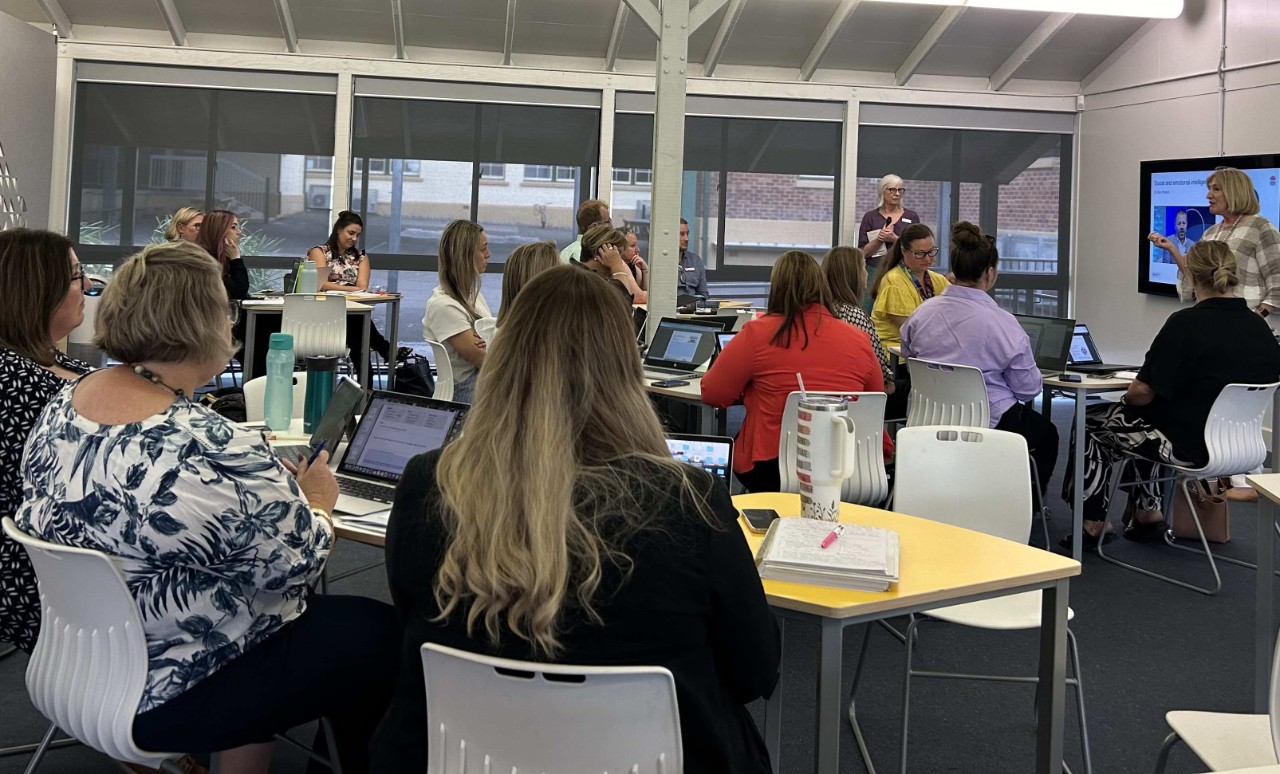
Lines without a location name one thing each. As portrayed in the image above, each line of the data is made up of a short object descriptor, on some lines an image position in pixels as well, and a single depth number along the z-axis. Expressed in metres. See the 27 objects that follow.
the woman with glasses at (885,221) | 8.19
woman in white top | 4.37
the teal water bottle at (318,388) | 3.12
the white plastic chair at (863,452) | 3.67
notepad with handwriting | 1.92
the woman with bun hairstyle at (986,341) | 4.46
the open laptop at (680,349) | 5.09
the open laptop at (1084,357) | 5.39
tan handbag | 5.00
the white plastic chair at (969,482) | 2.87
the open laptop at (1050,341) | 5.21
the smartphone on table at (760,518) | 2.30
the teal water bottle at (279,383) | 3.13
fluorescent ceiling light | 8.17
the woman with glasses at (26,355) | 2.23
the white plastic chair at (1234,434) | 4.29
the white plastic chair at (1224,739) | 1.85
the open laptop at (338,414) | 2.70
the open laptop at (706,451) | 2.54
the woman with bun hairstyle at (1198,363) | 4.39
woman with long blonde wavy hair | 1.46
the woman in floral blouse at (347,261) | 7.86
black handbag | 7.13
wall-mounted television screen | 7.77
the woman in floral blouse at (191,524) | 1.86
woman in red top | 3.77
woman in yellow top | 5.61
